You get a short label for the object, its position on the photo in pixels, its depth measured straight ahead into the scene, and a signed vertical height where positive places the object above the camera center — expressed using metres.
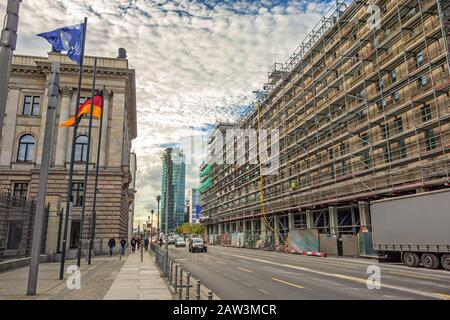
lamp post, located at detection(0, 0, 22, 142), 7.85 +4.51
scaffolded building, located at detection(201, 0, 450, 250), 26.52 +11.03
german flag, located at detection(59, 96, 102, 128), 21.33 +7.55
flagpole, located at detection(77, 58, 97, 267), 19.53 +3.11
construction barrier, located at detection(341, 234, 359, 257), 31.92 -1.11
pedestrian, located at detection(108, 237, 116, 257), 33.88 -0.90
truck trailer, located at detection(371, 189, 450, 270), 19.25 +0.28
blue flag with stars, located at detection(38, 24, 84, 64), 13.56 +7.55
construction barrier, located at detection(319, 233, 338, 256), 33.99 -0.99
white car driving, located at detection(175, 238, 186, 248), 67.75 -1.66
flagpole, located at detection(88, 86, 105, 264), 24.33 -0.73
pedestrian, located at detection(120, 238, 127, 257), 32.72 -1.04
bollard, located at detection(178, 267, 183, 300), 9.89 -1.64
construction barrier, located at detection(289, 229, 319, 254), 36.84 -0.76
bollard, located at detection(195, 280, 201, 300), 8.45 -1.36
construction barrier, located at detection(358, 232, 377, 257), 29.73 -0.89
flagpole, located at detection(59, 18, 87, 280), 15.48 +1.65
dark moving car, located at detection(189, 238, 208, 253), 42.50 -1.39
